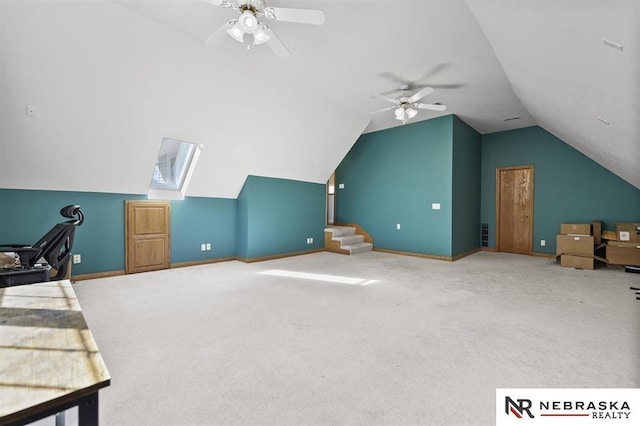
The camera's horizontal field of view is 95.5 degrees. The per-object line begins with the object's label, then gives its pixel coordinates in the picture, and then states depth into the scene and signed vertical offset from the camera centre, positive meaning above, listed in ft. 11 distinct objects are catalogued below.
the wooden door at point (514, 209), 22.07 +0.20
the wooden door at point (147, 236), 15.72 -1.39
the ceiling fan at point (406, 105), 14.67 +5.54
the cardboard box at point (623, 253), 15.47 -2.24
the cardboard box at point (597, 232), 17.60 -1.24
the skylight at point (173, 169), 16.80 +2.48
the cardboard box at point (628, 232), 15.85 -1.11
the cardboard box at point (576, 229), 17.02 -1.03
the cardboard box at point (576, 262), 16.42 -2.89
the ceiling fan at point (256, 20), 7.74 +5.32
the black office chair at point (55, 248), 9.25 -1.24
